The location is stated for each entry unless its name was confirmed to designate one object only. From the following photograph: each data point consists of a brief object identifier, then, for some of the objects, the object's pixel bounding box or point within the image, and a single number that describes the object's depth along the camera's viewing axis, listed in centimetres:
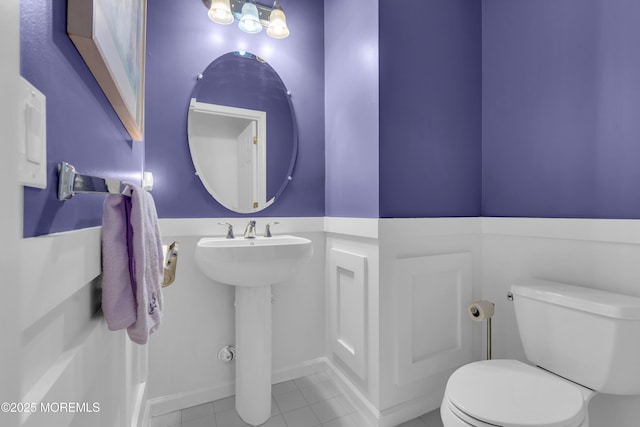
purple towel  58
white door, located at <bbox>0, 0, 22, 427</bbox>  26
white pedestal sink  126
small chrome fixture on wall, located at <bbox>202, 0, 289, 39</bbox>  153
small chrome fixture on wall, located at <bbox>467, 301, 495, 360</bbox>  144
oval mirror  161
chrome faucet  161
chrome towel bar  40
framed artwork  45
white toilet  91
